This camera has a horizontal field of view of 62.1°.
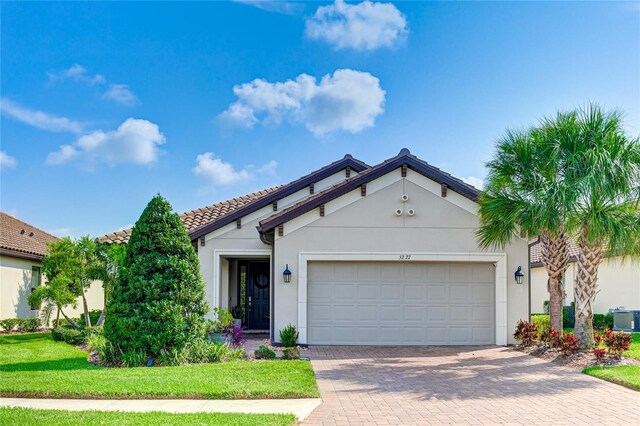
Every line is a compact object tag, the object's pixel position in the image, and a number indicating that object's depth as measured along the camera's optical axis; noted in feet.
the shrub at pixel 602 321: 66.86
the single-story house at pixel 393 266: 48.34
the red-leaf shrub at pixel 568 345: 39.45
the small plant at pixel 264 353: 39.86
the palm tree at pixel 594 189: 39.19
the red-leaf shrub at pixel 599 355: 37.22
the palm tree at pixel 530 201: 40.16
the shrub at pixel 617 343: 38.45
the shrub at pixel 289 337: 46.39
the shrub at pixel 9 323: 62.90
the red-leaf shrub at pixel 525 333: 46.52
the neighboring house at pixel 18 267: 67.15
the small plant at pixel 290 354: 39.60
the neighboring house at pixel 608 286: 73.26
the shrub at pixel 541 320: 60.77
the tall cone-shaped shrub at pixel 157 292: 36.70
